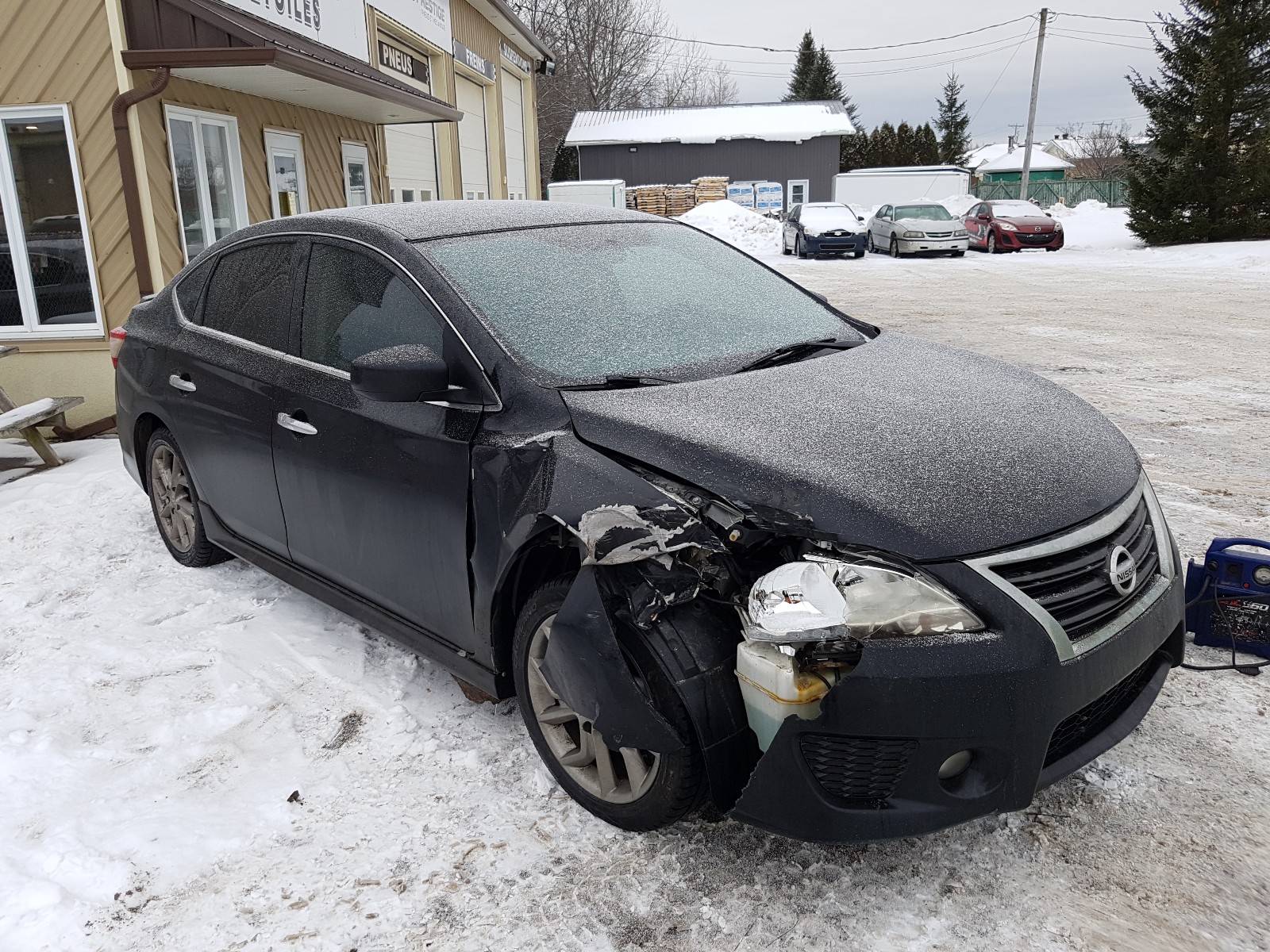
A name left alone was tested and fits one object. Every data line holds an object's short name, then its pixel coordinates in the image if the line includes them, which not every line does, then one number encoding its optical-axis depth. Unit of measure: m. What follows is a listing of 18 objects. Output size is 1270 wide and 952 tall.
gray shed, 43.97
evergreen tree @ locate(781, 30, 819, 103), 68.88
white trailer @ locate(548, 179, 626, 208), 32.88
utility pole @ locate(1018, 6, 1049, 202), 39.94
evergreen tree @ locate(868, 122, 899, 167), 57.66
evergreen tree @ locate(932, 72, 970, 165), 63.03
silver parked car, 26.75
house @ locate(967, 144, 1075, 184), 71.69
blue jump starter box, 3.38
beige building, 8.05
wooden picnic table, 6.87
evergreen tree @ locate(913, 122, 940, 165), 57.41
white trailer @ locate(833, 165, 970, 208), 44.50
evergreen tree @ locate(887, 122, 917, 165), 57.41
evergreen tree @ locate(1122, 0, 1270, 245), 24.69
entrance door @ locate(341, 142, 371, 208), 13.29
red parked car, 27.50
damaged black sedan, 2.25
